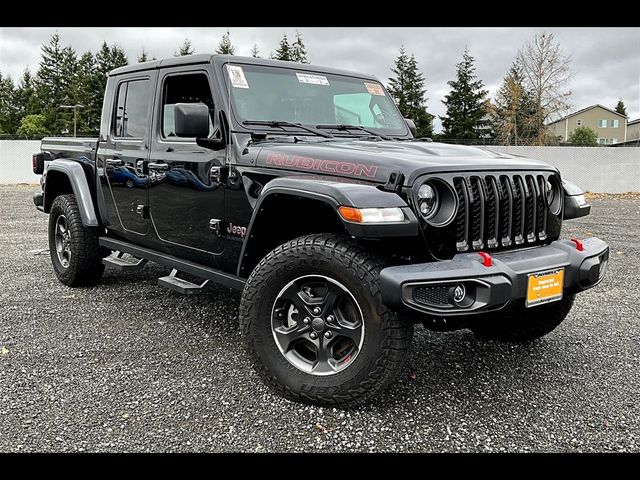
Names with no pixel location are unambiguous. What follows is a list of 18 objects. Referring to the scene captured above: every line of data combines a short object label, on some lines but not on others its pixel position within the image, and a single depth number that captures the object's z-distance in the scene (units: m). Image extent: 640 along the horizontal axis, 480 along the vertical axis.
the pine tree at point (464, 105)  45.47
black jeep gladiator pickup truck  2.75
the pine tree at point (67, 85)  50.09
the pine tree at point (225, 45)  45.47
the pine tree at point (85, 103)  49.66
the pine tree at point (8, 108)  53.50
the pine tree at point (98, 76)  49.88
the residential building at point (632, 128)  73.81
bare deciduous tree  34.97
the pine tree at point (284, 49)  44.99
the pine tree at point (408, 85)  46.34
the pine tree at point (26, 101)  52.97
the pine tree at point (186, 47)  48.19
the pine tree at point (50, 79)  53.91
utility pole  45.92
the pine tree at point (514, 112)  37.50
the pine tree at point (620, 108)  92.82
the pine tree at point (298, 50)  45.28
